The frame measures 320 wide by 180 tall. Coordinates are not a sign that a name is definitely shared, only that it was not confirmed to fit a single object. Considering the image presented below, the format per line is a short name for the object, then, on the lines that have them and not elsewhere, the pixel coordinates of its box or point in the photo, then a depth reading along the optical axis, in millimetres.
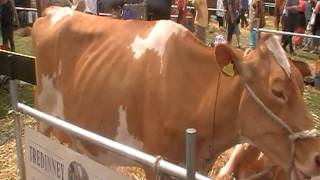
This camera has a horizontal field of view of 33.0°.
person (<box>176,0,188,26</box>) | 10984
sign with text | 2457
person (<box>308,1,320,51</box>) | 11703
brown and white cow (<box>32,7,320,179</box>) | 2904
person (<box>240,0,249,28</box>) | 16263
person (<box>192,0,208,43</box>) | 10641
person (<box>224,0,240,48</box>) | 12469
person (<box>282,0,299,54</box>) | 12672
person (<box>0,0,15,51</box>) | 10359
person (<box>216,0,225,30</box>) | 14753
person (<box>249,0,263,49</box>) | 12195
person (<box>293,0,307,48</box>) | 12870
